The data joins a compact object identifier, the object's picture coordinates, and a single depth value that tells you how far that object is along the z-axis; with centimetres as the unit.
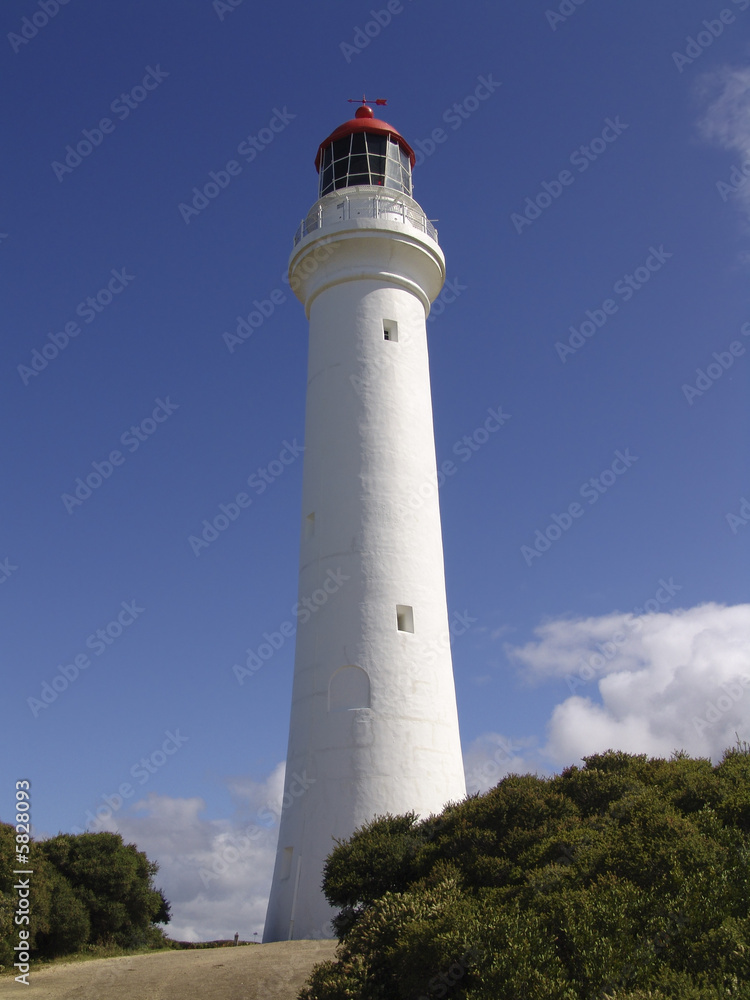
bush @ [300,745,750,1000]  734
